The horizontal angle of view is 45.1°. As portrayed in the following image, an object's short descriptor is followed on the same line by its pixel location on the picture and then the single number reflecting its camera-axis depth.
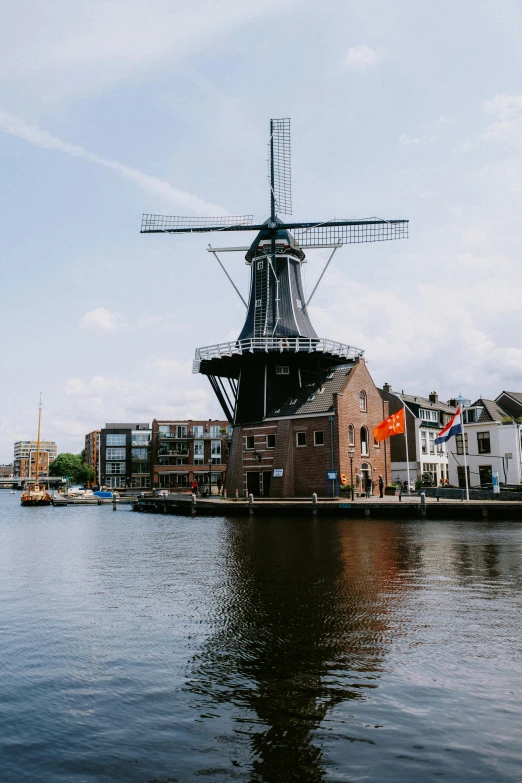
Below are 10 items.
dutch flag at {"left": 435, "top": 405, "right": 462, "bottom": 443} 41.82
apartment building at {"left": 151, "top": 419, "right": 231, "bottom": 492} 117.44
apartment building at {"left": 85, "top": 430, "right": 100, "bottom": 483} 159.82
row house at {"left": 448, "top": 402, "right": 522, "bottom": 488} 61.13
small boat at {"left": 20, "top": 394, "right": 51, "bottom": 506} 82.88
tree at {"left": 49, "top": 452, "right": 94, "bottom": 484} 148.43
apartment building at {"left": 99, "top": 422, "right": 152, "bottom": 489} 127.62
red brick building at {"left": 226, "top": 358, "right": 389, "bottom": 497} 51.56
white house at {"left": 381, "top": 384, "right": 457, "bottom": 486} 69.50
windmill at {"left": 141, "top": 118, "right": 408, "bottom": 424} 53.78
